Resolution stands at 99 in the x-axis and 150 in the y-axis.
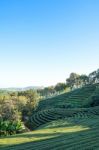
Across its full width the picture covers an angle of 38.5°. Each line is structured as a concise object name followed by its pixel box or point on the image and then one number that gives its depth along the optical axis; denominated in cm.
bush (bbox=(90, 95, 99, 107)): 3631
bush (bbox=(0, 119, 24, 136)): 2003
